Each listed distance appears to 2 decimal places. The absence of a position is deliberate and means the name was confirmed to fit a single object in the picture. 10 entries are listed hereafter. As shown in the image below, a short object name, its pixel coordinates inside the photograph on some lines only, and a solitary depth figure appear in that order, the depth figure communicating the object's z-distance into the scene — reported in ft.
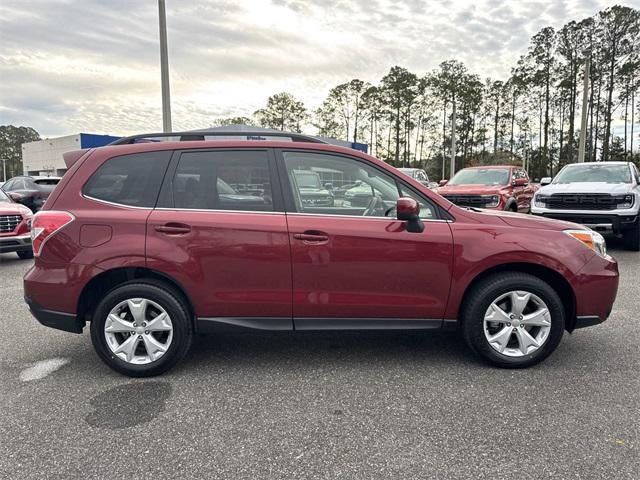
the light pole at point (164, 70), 35.32
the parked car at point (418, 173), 53.75
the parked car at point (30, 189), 41.45
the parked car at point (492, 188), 32.58
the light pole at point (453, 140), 96.63
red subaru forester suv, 10.61
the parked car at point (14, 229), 26.37
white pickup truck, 27.14
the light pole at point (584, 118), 59.26
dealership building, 151.74
